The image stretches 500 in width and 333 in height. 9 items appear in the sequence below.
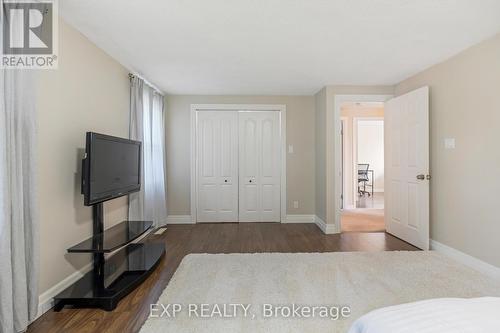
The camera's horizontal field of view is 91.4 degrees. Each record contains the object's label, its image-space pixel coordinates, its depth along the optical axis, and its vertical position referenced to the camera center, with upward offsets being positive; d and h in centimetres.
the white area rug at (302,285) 178 -115
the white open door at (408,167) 322 -7
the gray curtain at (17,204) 147 -25
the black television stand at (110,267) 196 -105
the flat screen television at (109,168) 209 -3
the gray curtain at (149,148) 337 +26
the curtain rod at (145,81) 332 +126
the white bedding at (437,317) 80 -54
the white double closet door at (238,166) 468 -5
